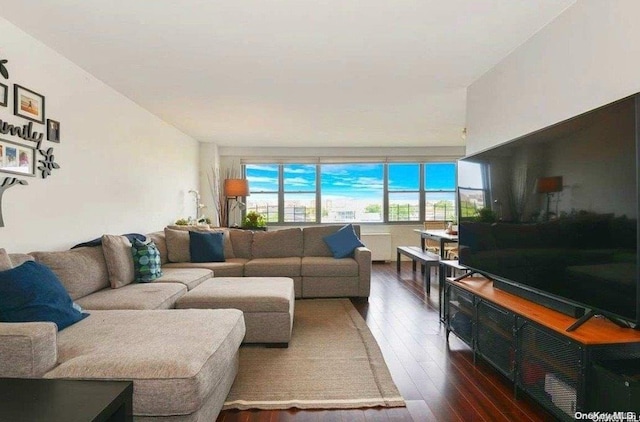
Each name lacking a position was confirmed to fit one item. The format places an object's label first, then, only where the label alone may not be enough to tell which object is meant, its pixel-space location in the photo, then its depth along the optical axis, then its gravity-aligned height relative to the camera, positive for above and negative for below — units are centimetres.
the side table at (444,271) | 316 -57
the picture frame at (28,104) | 255 +81
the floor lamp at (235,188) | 659 +48
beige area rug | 210 -107
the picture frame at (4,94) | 242 +81
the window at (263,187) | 750 +56
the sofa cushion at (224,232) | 494 -26
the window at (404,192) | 758 +47
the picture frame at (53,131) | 287 +67
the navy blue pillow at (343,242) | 478 -37
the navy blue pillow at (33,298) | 188 -46
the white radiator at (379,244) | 726 -60
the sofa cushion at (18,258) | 227 -29
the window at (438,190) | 758 +51
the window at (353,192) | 754 +46
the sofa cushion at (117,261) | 311 -41
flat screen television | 157 +0
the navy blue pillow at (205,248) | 452 -43
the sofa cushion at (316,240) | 496 -36
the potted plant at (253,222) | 622 -14
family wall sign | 243 +57
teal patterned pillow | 335 -45
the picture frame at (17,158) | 243 +39
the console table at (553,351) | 158 -70
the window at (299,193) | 751 +44
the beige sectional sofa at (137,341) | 148 -63
